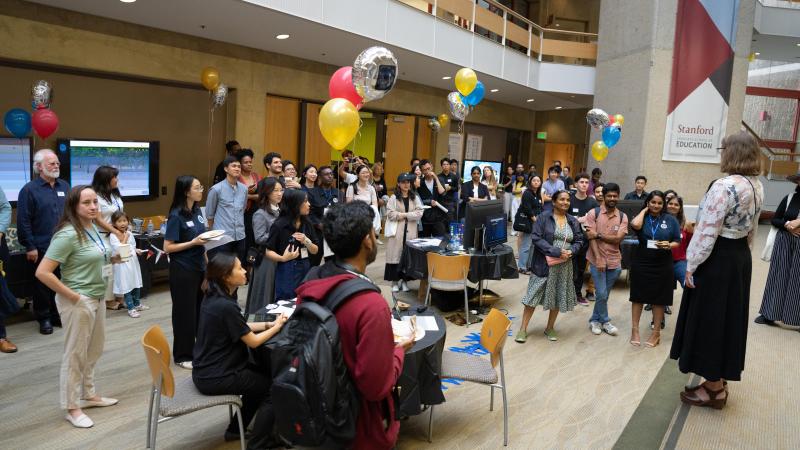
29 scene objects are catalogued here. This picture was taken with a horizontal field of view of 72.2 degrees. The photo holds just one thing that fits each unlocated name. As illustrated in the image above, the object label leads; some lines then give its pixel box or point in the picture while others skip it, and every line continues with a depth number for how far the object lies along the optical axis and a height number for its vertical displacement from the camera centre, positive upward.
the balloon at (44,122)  6.27 +0.26
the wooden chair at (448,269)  5.88 -1.06
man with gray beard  4.92 -0.62
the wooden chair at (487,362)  3.56 -1.32
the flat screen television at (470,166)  15.26 +0.14
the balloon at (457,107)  9.37 +1.10
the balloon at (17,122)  6.45 +0.26
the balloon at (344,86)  5.90 +0.83
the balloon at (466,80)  8.37 +1.37
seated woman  3.06 -1.07
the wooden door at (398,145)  13.84 +0.55
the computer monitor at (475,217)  6.06 -0.51
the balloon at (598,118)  11.08 +1.22
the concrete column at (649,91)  11.84 +2.01
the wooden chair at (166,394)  2.91 -1.35
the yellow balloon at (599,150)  11.10 +0.57
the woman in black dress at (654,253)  5.38 -0.70
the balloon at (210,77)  8.49 +1.20
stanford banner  11.77 +2.29
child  5.62 -1.28
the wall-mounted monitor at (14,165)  6.82 -0.27
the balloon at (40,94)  6.47 +0.60
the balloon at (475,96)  9.52 +1.31
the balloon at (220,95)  8.77 +0.97
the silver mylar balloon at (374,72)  5.50 +0.94
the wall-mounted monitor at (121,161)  7.65 -0.18
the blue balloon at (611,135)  11.10 +0.89
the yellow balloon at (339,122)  5.32 +0.40
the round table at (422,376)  3.31 -1.28
